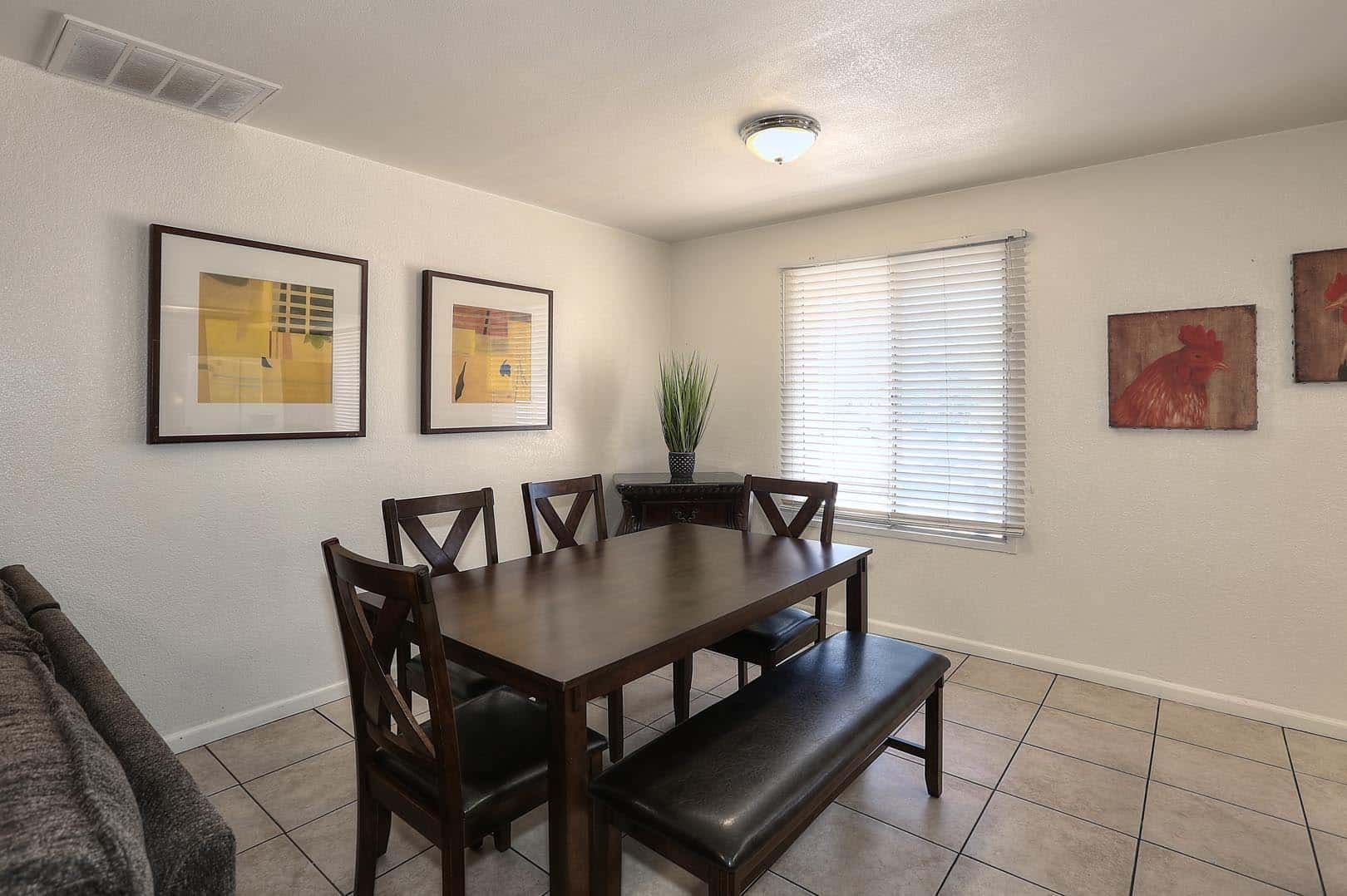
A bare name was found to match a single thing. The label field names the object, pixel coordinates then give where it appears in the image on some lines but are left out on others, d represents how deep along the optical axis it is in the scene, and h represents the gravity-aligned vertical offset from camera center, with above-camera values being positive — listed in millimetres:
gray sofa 679 -404
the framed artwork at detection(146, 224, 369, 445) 2510 +453
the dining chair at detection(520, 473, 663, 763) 2902 -224
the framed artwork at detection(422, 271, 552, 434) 3322 +516
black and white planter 4078 -60
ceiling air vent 2053 +1251
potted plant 4094 +206
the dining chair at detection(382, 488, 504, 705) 2139 -303
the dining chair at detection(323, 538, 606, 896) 1436 -709
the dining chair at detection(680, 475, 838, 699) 2543 -653
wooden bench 1400 -726
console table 3869 -272
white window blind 3457 +381
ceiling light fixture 2600 +1231
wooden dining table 1443 -421
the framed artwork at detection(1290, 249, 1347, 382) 2660 +557
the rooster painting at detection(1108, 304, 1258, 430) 2855 +375
